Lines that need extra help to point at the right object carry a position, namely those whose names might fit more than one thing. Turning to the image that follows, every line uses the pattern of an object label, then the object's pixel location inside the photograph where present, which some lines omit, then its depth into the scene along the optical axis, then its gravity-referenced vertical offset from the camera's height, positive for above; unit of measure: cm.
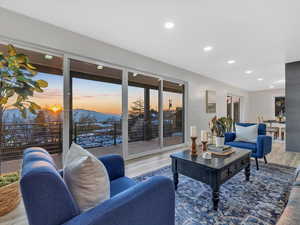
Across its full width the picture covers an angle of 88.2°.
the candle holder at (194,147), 224 -50
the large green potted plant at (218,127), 276 -25
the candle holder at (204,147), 243 -53
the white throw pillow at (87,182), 95 -43
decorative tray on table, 225 -57
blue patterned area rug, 161 -108
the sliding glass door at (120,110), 311 +9
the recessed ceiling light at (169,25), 242 +141
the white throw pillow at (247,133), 336 -45
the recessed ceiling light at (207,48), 330 +141
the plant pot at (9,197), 167 -94
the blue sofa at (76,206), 76 -52
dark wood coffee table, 177 -69
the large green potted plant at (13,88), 173 +30
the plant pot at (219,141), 257 -46
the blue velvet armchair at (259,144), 290 -63
